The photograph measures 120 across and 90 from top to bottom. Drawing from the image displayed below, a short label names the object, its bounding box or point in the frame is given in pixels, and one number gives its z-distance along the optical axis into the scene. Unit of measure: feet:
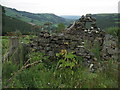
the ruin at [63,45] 20.84
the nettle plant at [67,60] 15.27
